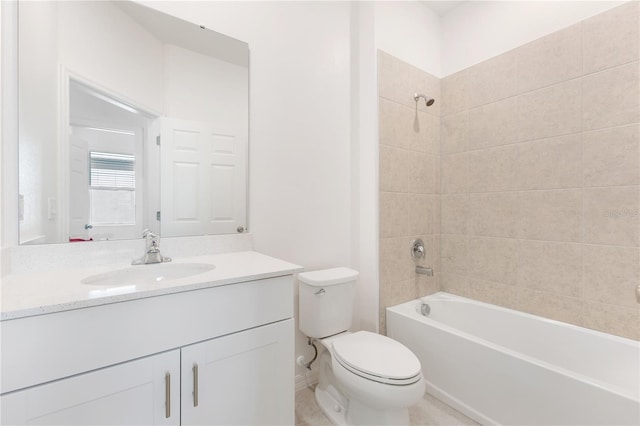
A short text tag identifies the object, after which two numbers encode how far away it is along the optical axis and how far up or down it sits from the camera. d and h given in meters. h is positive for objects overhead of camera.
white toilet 1.15 -0.68
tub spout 1.97 -0.43
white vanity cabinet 0.66 -0.43
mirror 1.06 +0.39
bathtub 1.11 -0.78
